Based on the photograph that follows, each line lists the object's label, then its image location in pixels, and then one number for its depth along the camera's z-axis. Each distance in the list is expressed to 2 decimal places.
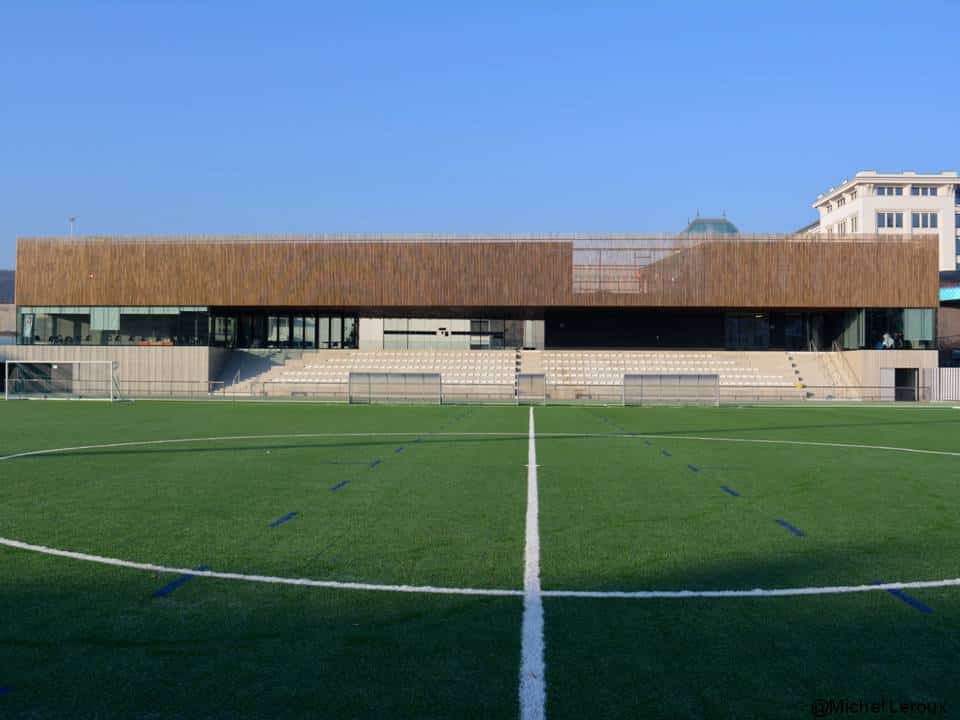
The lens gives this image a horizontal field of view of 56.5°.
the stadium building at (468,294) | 58.94
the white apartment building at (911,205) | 127.00
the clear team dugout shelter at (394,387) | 47.59
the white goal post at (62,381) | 52.84
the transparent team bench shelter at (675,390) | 47.03
